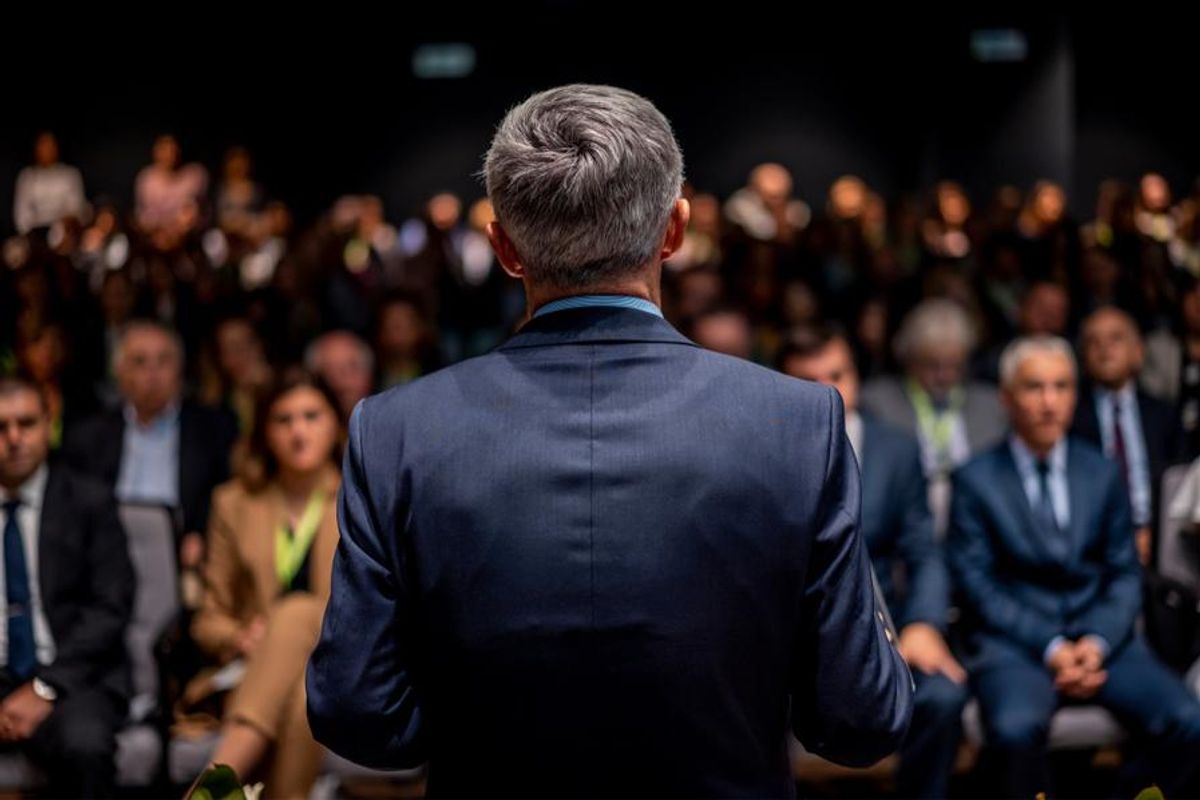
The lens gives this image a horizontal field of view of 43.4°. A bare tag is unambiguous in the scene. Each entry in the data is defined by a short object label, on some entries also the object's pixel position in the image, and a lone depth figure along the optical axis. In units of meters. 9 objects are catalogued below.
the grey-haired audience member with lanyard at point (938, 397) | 5.16
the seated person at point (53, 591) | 3.52
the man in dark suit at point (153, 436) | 5.13
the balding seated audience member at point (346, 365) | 5.40
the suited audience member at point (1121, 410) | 5.26
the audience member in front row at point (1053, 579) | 3.61
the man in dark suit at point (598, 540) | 1.38
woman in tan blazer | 3.60
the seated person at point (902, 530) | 3.63
